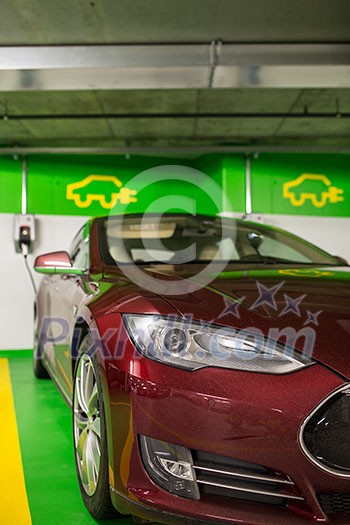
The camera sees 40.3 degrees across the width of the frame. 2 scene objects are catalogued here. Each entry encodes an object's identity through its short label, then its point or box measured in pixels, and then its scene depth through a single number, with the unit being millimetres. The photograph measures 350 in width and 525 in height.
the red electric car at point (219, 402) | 1118
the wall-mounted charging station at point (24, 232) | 5590
